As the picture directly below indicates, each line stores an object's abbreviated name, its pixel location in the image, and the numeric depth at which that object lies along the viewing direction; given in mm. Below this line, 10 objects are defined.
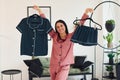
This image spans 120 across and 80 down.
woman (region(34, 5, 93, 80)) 2881
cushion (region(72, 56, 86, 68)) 4365
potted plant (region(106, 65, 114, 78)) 4500
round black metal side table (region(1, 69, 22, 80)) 3945
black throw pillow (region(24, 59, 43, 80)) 3742
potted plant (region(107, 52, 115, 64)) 4473
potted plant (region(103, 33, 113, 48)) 4432
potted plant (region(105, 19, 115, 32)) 3037
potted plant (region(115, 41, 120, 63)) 4387
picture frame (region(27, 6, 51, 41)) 4503
